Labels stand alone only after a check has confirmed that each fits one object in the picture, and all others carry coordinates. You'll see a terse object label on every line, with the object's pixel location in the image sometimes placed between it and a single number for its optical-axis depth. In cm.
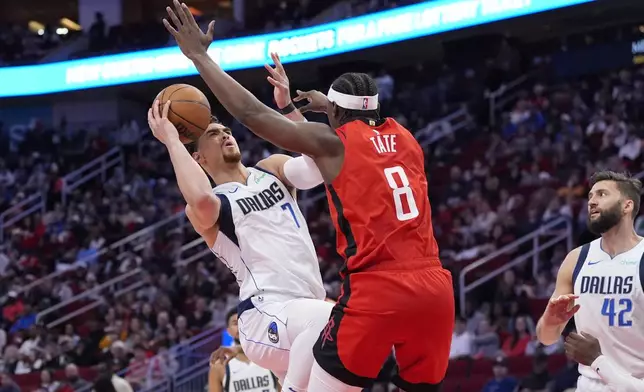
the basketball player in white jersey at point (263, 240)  542
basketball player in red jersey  457
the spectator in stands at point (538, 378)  1098
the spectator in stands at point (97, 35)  2478
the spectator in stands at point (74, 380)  1484
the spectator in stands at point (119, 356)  1532
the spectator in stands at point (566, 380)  1074
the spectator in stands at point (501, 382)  1133
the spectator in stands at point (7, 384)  1454
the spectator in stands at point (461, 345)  1265
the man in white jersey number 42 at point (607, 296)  580
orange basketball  574
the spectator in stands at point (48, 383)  1502
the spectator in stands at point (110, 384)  943
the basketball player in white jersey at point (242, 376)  868
